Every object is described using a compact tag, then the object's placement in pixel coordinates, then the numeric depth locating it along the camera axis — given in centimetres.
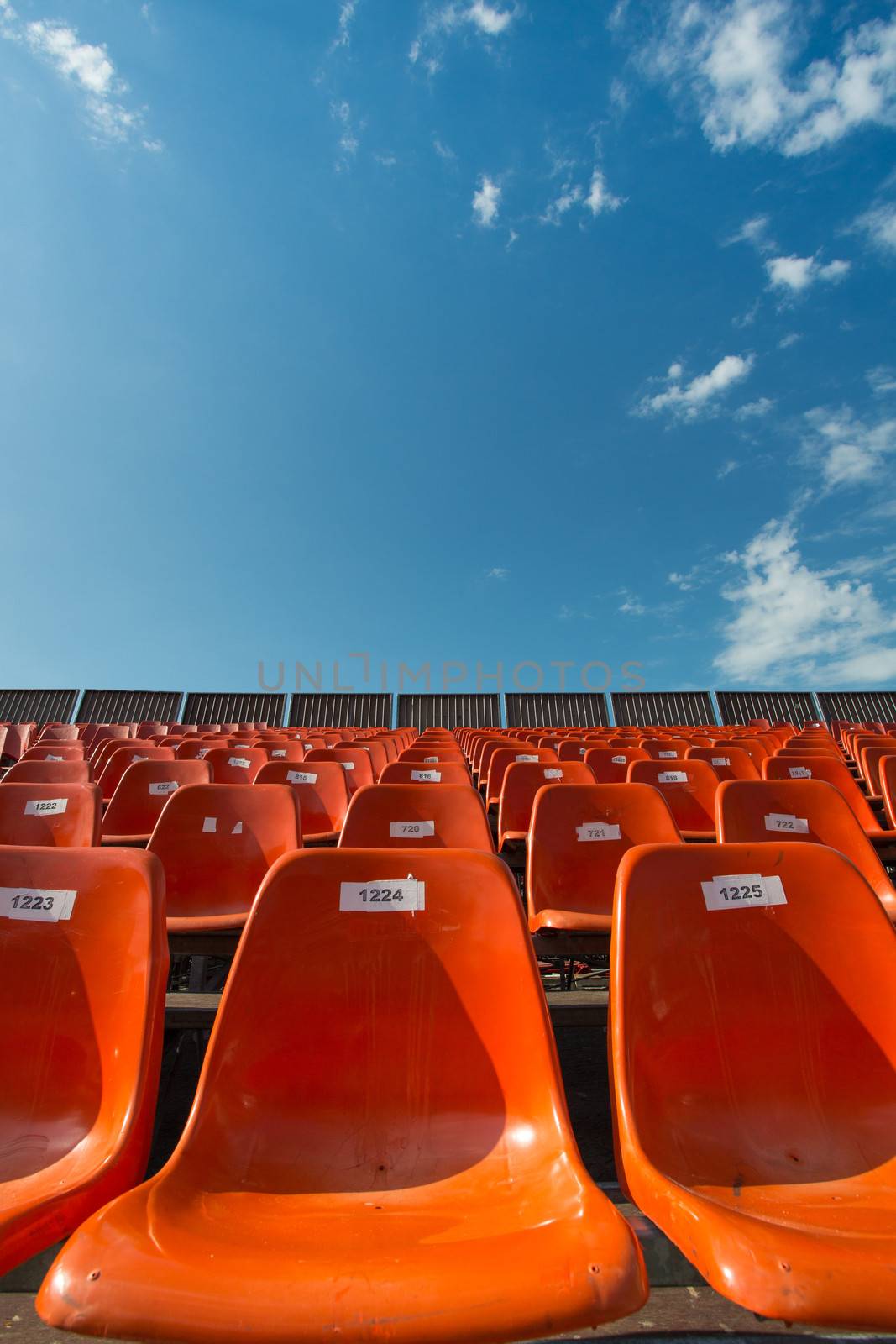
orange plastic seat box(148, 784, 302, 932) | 238
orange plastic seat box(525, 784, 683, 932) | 237
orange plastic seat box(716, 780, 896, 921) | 232
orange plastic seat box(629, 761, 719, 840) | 350
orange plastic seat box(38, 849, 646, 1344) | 68
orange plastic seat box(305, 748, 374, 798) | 452
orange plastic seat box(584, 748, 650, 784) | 455
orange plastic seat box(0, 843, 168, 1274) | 105
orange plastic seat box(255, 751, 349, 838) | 357
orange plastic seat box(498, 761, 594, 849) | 340
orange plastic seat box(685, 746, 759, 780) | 435
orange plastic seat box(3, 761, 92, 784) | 345
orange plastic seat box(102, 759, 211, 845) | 318
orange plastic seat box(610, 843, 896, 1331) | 102
